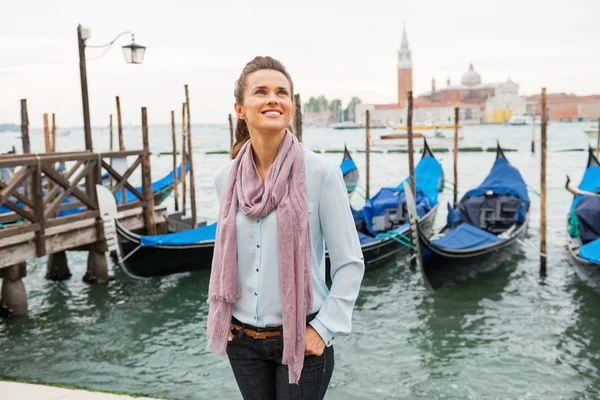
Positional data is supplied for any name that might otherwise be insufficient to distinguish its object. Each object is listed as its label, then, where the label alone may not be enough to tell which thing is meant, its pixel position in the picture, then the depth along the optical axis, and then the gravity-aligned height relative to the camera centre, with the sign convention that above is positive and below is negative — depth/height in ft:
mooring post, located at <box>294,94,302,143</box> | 26.17 +0.28
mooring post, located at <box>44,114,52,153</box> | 38.14 -0.35
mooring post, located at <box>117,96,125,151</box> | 31.12 +0.26
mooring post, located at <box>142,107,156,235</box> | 20.63 -2.22
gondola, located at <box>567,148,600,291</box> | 16.10 -3.46
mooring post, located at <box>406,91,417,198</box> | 23.12 -0.84
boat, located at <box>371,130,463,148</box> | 128.77 -3.35
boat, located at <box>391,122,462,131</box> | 142.92 -0.99
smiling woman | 3.41 -0.73
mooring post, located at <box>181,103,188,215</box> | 30.04 -1.88
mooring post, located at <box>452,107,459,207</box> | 32.30 -1.49
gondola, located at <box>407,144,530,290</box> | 17.61 -3.65
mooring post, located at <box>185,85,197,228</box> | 25.16 -1.28
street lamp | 18.84 +2.23
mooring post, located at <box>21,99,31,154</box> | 30.58 +0.19
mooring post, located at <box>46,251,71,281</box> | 20.17 -4.51
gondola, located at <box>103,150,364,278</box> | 17.88 -3.69
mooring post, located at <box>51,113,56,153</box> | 38.83 -0.14
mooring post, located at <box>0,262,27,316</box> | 15.75 -4.26
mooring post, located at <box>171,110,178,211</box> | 30.85 -2.79
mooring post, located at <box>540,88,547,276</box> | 18.99 -2.42
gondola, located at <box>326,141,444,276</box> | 20.84 -3.58
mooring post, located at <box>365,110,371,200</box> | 36.04 -1.52
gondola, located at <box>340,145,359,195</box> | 46.19 -3.55
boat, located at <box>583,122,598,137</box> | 139.19 -2.55
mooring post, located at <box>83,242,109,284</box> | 18.85 -4.26
